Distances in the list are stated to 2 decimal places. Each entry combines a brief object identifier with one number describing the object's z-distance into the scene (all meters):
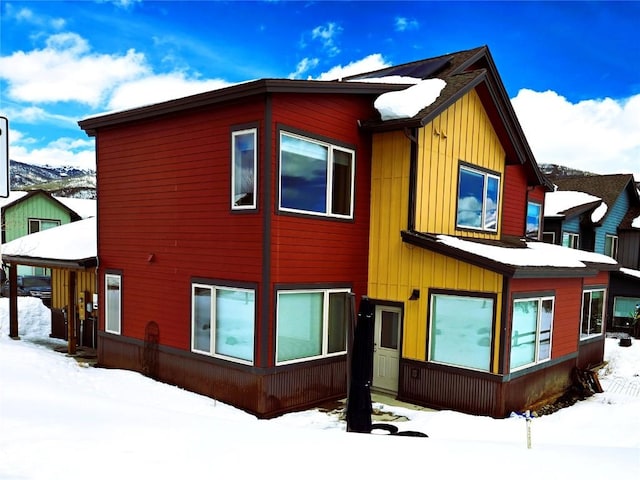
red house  8.11
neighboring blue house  19.48
